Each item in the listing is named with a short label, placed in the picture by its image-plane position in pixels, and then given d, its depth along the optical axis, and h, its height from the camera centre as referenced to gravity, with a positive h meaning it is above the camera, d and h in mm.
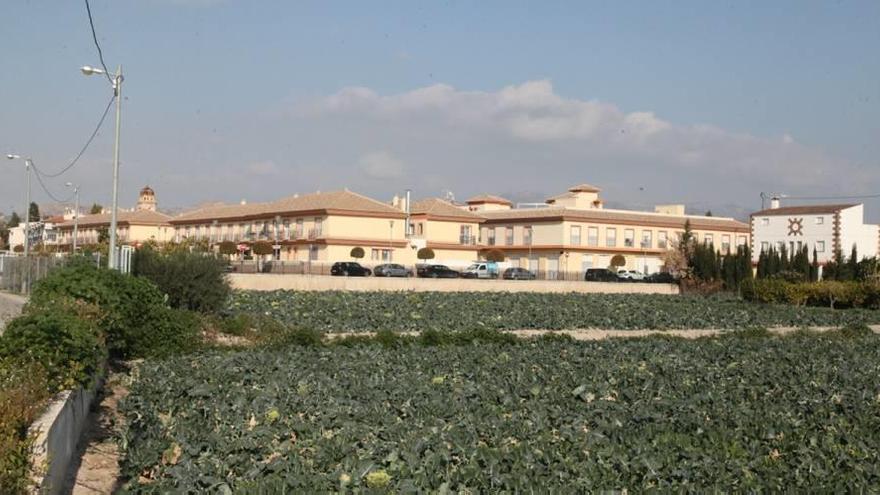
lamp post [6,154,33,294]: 34875 +524
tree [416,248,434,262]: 81062 +1327
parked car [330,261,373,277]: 67938 -55
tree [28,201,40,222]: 153662 +7912
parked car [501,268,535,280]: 76312 -136
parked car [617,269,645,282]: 78625 -30
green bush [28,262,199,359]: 19328 -961
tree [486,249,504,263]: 84188 +1331
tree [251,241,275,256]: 76125 +1422
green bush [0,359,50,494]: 8188 -1426
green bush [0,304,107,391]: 12258 -1070
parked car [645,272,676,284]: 74188 -204
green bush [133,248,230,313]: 29984 -403
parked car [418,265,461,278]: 71500 -99
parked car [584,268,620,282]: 75375 -86
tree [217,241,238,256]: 78731 +1452
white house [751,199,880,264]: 75875 +3816
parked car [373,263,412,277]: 70312 -97
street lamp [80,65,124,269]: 29412 +4503
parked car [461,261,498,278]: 75675 +110
